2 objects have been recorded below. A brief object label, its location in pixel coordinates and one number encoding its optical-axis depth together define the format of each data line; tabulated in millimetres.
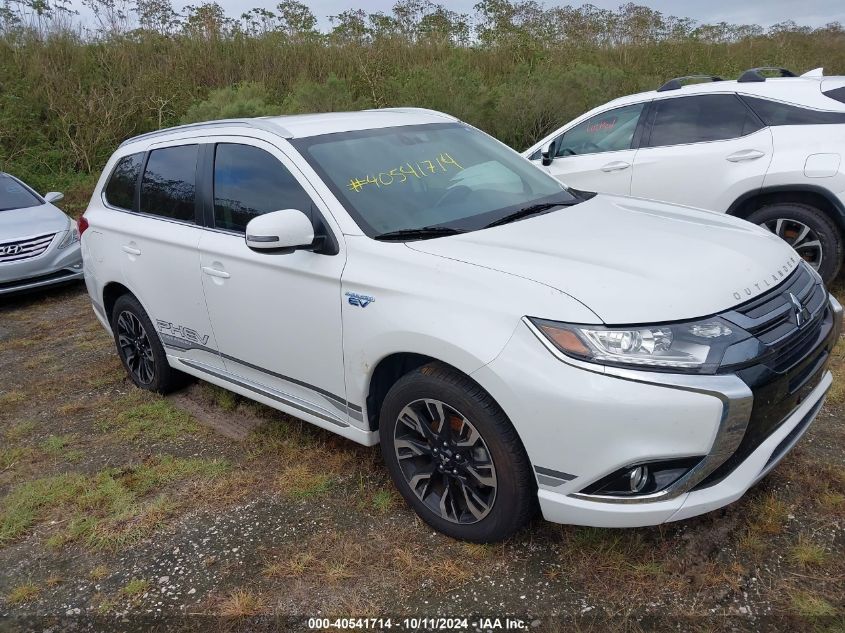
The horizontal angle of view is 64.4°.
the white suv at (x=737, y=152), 5195
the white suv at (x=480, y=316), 2289
